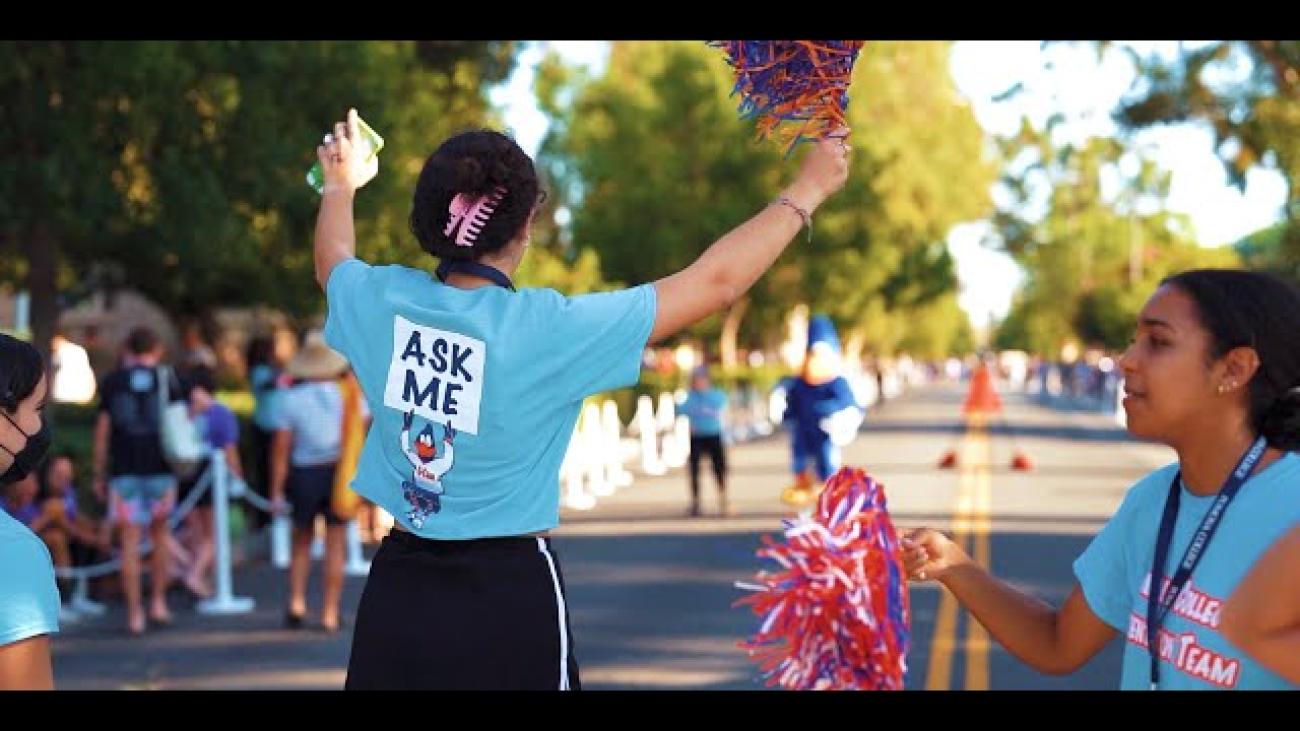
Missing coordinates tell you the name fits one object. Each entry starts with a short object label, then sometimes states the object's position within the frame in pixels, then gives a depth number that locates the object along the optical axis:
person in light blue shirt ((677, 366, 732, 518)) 18.81
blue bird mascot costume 15.27
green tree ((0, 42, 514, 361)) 17.14
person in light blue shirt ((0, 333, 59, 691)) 2.99
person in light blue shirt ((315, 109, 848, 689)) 3.35
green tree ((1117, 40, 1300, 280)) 22.72
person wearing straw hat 11.48
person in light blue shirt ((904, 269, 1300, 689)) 2.76
